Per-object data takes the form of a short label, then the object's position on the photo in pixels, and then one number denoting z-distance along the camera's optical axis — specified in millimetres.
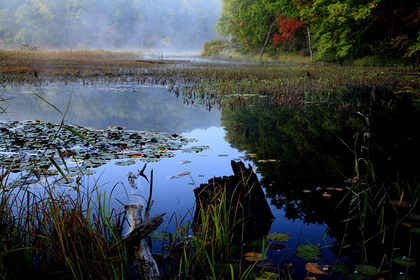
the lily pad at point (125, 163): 5098
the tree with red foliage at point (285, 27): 31781
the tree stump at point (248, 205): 3338
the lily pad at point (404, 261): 2676
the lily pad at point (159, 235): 3172
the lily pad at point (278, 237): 3162
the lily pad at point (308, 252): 2855
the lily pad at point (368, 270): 2599
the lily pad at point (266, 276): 2469
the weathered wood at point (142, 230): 2523
